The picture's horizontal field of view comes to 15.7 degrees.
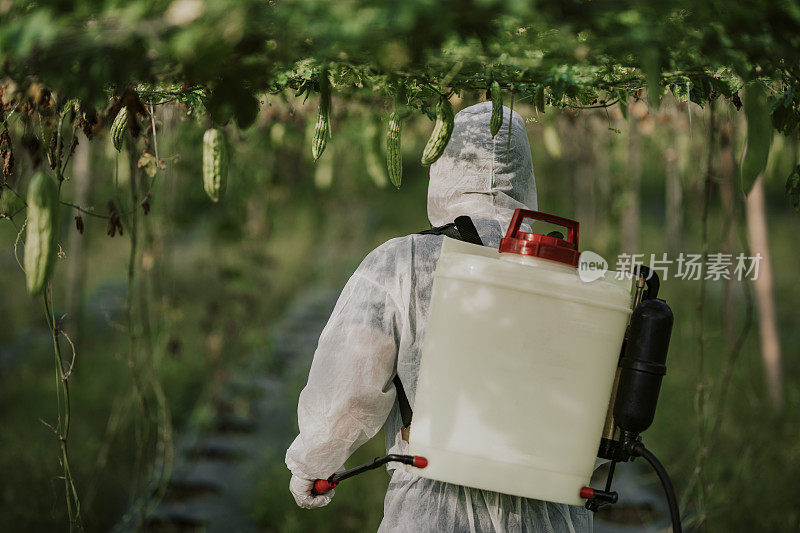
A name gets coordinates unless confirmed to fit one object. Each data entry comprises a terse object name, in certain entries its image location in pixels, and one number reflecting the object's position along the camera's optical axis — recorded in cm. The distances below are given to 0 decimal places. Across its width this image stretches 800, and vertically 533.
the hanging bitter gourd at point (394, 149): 526
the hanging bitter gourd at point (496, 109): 512
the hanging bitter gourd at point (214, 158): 517
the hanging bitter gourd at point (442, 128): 511
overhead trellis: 467
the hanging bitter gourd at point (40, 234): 490
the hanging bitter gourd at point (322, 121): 519
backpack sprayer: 498
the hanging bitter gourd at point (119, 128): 524
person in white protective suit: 520
